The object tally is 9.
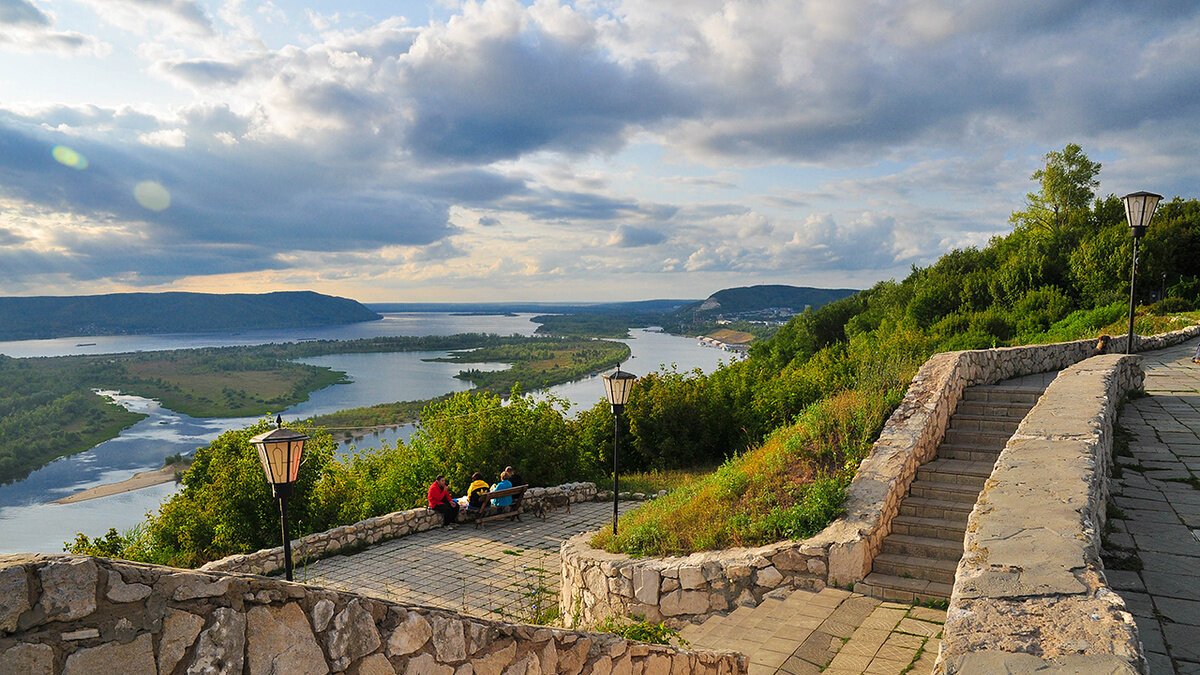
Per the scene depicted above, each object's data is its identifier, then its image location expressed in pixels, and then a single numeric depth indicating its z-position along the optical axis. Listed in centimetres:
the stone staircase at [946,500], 560
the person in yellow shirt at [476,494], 1068
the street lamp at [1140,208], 1009
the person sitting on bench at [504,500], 1065
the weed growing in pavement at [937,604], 516
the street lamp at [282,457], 651
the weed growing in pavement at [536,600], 710
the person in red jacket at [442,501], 1062
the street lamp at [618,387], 923
